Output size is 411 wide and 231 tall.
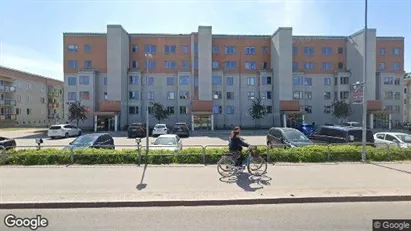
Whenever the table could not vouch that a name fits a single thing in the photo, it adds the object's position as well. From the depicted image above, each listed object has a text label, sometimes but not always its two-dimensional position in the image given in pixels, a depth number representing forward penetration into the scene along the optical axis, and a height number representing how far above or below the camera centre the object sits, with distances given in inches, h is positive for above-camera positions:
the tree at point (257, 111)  1745.8 +11.7
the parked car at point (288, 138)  531.5 -51.4
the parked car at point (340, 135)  566.3 -47.7
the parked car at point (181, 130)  1167.6 -74.1
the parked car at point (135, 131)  1133.1 -76.2
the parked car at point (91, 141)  507.1 -55.4
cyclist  355.9 -39.9
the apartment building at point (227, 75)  1736.0 +254.3
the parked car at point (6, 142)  574.6 -64.0
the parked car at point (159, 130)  1192.8 -75.8
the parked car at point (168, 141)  525.0 -56.9
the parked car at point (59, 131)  1133.7 -76.8
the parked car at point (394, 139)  600.5 -60.8
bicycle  344.5 -65.2
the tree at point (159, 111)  1699.1 +10.2
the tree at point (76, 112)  1608.0 +3.3
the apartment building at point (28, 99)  2164.1 +124.4
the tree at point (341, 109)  1790.1 +25.5
